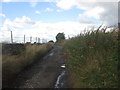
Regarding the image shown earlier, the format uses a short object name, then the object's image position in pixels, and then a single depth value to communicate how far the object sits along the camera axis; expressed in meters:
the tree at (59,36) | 35.95
